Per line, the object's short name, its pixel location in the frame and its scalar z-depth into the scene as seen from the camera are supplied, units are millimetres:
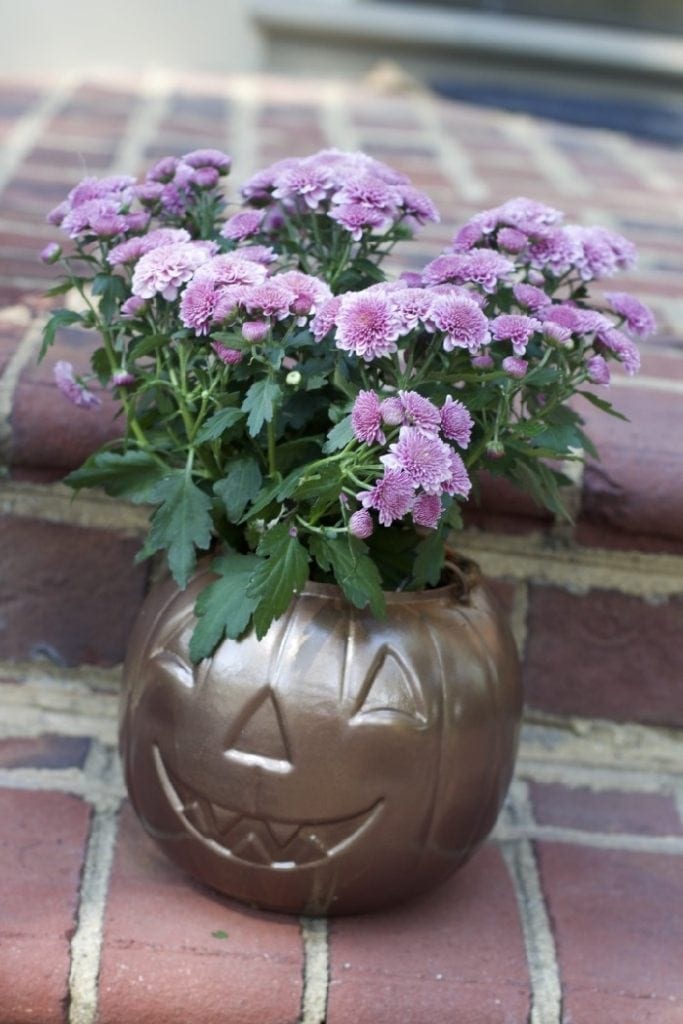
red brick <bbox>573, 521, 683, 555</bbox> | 1467
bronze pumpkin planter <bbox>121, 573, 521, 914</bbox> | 1265
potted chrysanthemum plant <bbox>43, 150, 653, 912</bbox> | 1240
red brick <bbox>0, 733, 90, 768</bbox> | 1443
